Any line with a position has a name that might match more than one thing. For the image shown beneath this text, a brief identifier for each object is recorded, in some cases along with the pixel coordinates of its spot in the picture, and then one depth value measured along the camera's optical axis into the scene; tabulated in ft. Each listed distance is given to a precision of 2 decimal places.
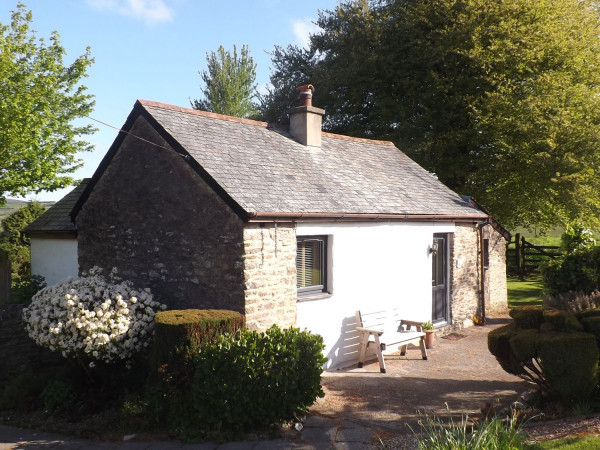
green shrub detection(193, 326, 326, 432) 24.38
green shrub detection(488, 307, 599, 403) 23.16
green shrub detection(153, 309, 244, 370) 25.85
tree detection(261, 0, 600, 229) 67.72
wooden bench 34.73
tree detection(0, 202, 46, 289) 66.95
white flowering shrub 29.27
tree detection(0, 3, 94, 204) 51.44
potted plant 41.29
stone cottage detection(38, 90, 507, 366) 31.37
